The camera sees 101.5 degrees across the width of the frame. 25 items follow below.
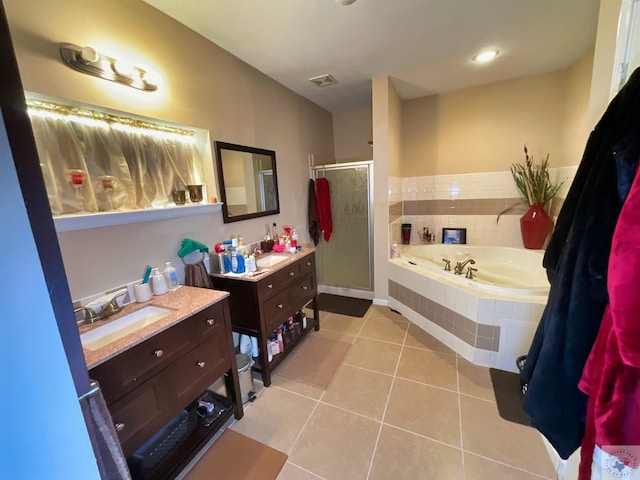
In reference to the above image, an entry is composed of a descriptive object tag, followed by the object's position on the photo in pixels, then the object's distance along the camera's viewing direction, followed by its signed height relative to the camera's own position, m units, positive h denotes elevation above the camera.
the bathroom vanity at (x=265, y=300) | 1.82 -0.76
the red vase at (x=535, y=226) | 2.73 -0.47
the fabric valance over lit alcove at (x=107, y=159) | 1.22 +0.24
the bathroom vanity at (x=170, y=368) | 1.04 -0.76
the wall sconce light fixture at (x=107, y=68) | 1.21 +0.68
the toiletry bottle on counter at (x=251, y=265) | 1.91 -0.49
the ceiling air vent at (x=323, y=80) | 2.54 +1.10
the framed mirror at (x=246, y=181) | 2.04 +0.13
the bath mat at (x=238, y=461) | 1.34 -1.39
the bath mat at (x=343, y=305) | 2.98 -1.35
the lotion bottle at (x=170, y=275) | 1.61 -0.45
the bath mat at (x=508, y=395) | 1.57 -1.38
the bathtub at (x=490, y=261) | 2.65 -0.84
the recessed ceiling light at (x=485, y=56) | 2.23 +1.10
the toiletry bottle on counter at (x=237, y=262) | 1.88 -0.46
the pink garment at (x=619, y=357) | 0.63 -0.49
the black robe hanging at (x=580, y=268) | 0.73 -0.28
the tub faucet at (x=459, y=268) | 2.56 -0.80
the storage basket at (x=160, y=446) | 1.30 -1.30
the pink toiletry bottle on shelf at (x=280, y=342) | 2.14 -1.19
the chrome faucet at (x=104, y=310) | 1.27 -0.52
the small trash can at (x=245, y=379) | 1.78 -1.23
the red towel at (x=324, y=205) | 3.19 -0.16
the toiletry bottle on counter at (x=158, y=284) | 1.54 -0.47
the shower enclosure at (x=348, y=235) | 3.09 -0.53
